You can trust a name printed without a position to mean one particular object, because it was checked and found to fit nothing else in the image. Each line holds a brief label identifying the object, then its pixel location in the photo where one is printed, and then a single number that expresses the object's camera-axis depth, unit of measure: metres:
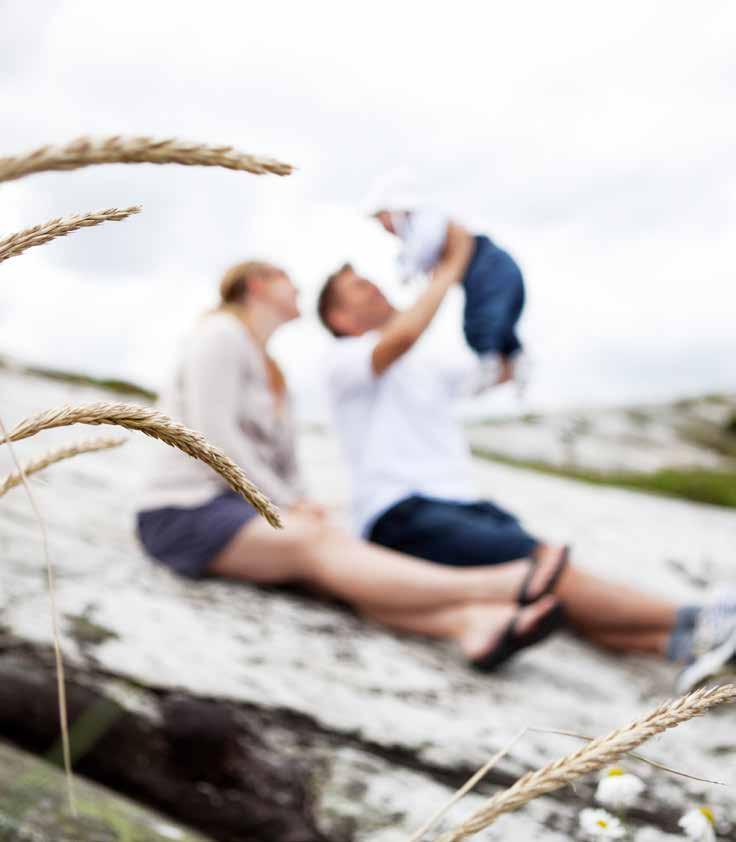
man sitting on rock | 4.02
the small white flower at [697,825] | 1.73
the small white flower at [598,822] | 1.79
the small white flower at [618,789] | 1.85
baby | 4.05
